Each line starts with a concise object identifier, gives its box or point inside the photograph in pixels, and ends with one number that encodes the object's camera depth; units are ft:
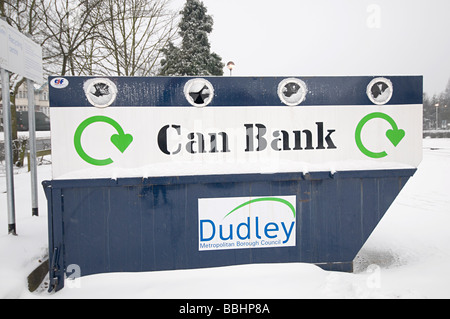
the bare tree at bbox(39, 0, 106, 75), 35.29
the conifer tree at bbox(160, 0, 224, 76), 73.05
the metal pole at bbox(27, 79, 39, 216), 16.10
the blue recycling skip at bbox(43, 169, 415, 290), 10.37
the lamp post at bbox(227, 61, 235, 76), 52.70
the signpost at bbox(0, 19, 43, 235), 12.90
